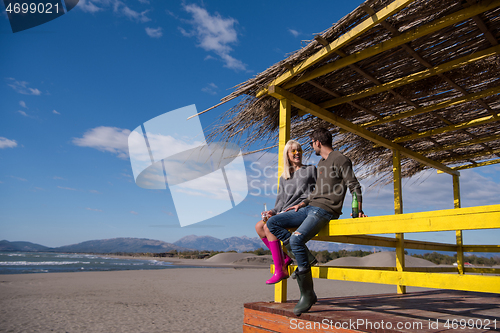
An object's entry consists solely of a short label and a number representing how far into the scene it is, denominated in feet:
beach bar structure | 8.29
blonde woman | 9.58
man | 8.45
